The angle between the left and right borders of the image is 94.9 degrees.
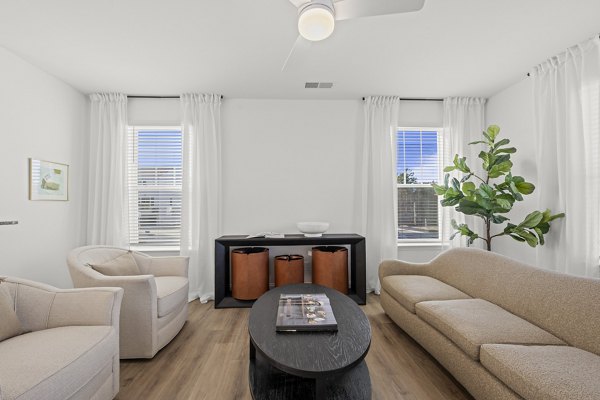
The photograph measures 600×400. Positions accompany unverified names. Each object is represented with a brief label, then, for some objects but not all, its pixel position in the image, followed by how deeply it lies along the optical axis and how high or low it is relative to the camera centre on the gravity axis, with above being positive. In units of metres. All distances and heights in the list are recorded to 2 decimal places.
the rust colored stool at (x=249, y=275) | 3.31 -0.85
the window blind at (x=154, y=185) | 3.86 +0.28
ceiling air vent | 3.37 +1.48
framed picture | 2.89 +0.28
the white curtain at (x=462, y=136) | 3.87 +0.96
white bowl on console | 3.54 -0.30
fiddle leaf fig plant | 2.87 +0.06
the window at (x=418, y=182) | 4.06 +0.32
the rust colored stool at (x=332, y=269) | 3.39 -0.80
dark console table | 3.33 -0.62
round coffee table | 1.25 -0.75
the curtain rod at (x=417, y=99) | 4.00 +1.52
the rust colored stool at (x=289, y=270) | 3.41 -0.83
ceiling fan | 1.48 +1.12
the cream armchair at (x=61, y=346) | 1.20 -0.73
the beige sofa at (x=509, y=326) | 1.26 -0.77
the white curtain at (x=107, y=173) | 3.62 +0.42
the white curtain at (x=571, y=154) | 2.59 +0.49
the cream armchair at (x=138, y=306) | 2.10 -0.80
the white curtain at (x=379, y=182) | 3.82 +0.30
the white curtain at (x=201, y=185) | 3.66 +0.26
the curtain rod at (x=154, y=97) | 3.82 +1.50
